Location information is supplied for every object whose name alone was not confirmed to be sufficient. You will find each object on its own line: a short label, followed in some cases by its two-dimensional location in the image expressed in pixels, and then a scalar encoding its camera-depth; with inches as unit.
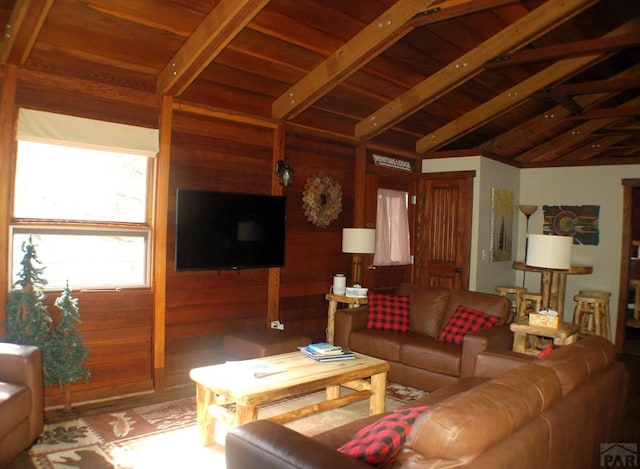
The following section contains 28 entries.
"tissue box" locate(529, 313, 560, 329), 156.8
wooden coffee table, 112.0
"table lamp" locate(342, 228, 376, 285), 210.4
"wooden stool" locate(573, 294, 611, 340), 238.1
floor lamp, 283.3
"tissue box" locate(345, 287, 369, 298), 207.3
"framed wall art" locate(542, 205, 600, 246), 272.4
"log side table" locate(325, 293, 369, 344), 205.3
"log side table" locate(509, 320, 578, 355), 153.8
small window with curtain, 252.4
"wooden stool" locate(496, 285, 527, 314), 257.0
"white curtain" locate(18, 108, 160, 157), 138.9
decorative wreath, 210.8
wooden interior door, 257.1
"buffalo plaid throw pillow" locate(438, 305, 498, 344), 166.2
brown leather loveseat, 157.8
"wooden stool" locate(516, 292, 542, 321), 256.1
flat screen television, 166.2
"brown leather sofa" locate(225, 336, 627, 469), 58.4
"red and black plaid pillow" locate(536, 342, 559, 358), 107.0
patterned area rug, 113.2
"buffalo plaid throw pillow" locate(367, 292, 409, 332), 187.6
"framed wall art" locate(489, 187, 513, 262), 267.3
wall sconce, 196.5
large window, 141.7
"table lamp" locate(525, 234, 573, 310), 154.7
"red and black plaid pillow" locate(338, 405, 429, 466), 66.9
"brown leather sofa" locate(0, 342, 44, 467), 103.3
